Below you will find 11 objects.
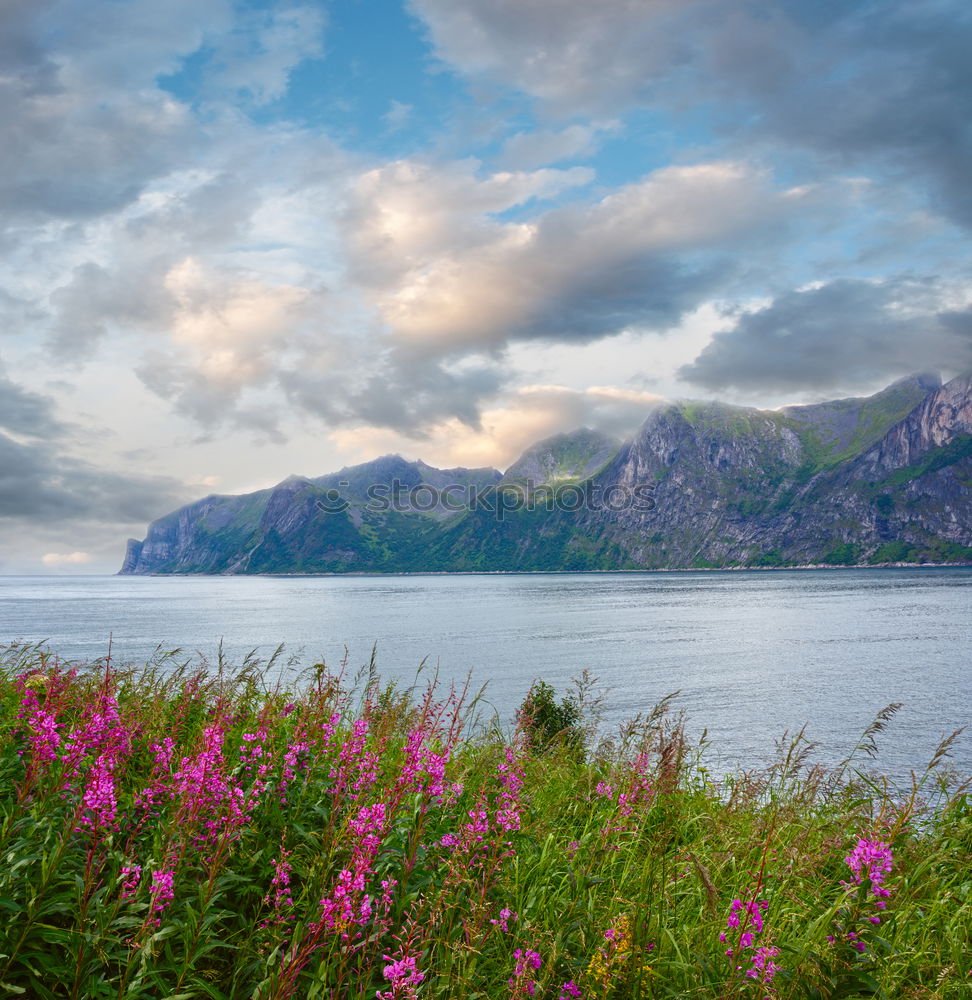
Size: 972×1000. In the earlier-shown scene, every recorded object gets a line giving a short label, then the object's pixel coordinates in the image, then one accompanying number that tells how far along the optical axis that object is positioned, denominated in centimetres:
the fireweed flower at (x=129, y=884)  367
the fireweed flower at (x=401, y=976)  304
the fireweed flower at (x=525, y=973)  334
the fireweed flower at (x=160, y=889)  328
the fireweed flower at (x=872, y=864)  397
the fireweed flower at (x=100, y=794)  377
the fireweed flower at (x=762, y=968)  363
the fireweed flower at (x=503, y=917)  420
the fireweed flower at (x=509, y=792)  482
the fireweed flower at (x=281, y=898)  373
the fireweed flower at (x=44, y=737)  436
